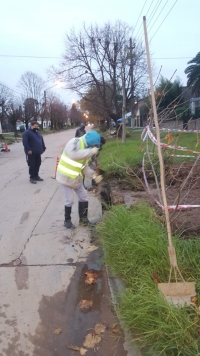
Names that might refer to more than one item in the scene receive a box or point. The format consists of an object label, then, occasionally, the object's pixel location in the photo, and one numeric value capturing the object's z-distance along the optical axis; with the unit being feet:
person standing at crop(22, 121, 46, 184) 31.27
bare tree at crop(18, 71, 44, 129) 177.62
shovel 9.18
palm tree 120.88
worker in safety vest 16.31
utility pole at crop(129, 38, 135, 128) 89.25
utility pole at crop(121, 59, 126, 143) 58.13
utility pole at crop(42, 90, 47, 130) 212.19
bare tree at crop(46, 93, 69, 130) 240.73
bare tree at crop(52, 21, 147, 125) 91.86
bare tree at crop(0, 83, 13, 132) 142.41
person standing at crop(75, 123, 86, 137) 40.11
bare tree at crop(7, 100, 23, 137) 146.10
